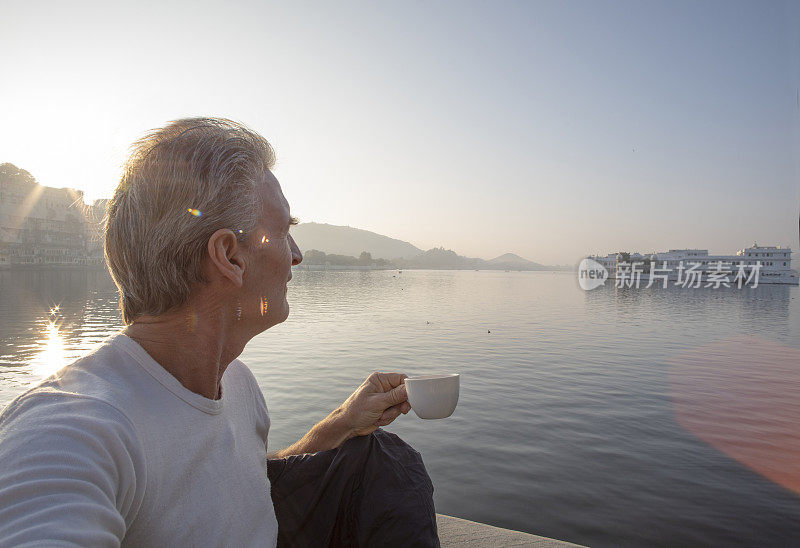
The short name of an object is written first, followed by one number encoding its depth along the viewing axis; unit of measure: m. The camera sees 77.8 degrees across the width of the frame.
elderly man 0.79
